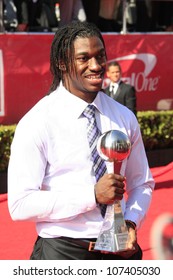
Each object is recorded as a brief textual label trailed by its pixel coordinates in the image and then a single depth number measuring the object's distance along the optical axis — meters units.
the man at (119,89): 12.74
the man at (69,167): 3.85
